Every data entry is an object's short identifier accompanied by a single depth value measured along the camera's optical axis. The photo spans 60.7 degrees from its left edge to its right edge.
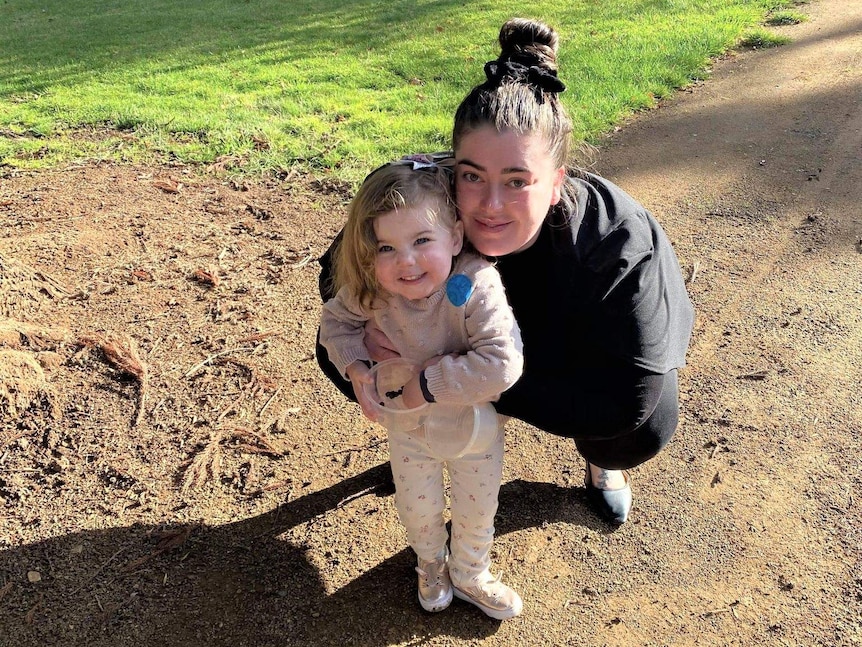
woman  1.92
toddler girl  1.87
